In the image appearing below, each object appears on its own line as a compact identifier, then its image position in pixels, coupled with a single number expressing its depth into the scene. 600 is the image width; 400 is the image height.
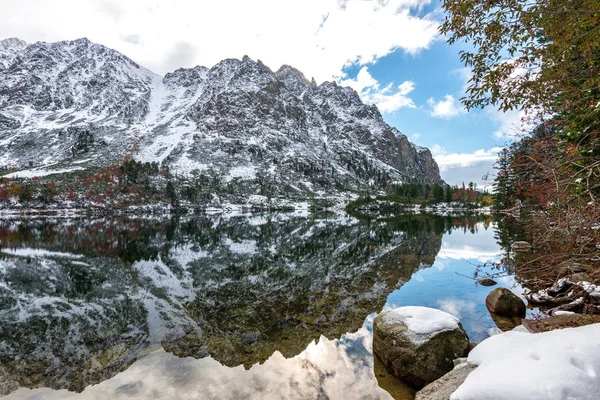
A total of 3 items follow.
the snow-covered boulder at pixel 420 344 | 9.53
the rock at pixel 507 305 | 15.54
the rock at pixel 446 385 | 7.16
